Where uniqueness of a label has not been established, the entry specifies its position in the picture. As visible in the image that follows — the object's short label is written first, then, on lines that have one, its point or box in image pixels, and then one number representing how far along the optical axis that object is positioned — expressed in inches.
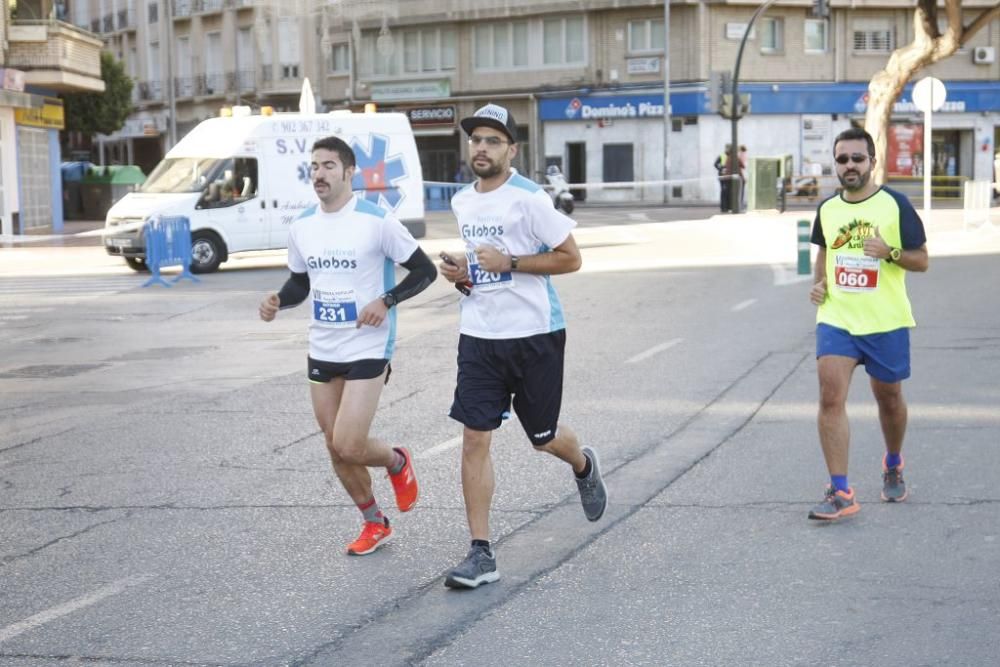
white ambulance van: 946.1
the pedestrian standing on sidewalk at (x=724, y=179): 1592.0
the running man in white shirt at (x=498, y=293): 234.8
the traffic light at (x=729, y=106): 1622.8
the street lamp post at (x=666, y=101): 2085.4
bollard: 821.9
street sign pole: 1048.8
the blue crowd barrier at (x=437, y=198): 1911.9
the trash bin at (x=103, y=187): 1807.3
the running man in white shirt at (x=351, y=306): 250.2
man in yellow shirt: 269.1
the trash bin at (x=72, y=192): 1860.2
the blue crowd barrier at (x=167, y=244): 880.8
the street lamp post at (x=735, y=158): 1557.6
